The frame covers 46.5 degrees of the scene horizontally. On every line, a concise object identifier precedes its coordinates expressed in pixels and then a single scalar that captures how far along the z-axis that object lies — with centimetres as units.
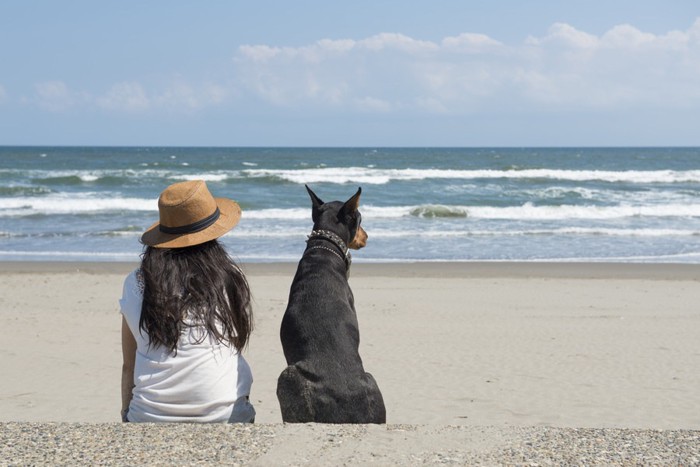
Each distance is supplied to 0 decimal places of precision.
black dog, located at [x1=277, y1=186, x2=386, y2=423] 334
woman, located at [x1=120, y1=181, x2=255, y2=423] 297
